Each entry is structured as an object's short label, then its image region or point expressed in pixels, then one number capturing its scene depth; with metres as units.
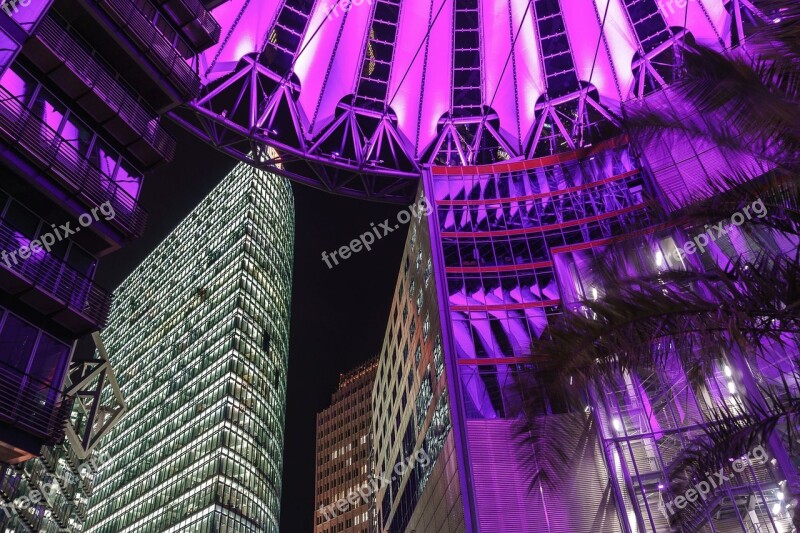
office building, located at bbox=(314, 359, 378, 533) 111.00
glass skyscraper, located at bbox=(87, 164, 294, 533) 64.44
